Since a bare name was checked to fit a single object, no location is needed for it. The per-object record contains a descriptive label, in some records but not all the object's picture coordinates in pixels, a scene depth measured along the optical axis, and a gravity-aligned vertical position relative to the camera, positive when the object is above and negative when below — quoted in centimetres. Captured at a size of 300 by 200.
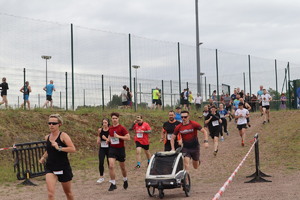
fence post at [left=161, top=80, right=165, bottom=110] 2911 +52
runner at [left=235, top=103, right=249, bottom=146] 1892 -65
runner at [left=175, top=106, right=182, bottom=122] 1787 -49
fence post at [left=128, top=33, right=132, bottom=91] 2670 +354
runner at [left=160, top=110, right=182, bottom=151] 1343 -79
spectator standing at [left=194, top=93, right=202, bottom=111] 2995 +16
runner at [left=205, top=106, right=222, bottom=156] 1730 -81
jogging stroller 925 -145
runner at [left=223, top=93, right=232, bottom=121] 2777 +12
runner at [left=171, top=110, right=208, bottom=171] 1078 -79
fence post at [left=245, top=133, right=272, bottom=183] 1159 -186
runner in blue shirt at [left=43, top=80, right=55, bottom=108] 2161 +80
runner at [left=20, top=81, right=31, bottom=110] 2095 +75
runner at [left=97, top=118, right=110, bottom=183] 1188 -105
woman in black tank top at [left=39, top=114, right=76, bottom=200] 710 -83
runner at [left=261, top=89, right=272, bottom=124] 2378 +7
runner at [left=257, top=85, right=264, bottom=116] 2953 +56
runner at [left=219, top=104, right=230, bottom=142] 2107 -45
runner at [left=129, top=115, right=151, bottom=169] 1473 -99
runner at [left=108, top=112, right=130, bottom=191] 1073 -105
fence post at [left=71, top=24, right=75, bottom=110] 2334 +257
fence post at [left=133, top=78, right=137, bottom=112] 2646 +102
